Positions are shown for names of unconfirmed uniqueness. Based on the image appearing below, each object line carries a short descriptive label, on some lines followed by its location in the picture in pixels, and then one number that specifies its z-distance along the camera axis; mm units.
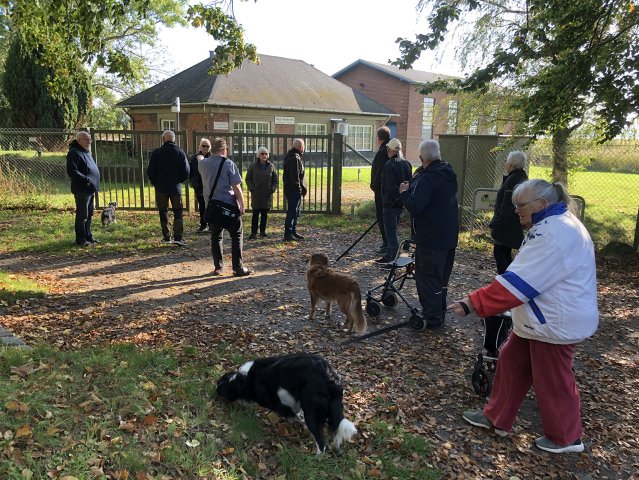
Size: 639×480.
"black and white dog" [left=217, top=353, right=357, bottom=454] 3344
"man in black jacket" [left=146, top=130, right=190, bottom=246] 9164
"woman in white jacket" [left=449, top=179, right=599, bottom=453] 3150
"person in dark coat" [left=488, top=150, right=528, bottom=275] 6047
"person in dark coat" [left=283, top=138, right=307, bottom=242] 10156
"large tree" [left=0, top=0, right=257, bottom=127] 6973
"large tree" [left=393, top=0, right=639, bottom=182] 7803
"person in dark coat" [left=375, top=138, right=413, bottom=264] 7816
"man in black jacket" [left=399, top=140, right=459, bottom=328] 5410
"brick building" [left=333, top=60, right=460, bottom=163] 38219
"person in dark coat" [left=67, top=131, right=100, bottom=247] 8859
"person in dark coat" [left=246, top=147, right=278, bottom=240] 10258
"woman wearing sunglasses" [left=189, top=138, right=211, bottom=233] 10320
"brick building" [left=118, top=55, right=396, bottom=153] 24734
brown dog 5457
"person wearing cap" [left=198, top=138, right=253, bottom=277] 7305
